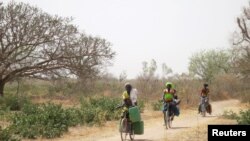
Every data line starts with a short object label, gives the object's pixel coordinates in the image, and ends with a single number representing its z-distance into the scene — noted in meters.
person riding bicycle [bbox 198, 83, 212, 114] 25.89
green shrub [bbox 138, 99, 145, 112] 27.74
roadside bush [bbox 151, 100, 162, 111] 29.45
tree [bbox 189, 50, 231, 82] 72.50
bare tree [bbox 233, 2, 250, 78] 39.45
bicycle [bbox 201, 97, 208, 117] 25.76
